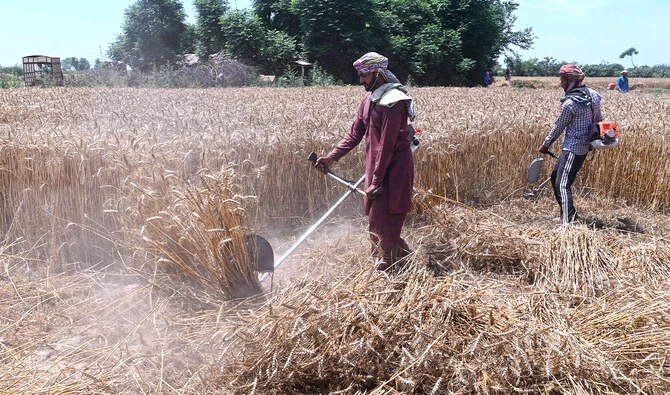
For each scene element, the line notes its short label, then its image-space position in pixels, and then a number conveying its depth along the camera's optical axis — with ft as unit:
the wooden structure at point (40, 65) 82.53
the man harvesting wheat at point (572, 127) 17.53
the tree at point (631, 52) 219.20
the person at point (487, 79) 105.18
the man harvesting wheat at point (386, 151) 11.94
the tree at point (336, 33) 98.53
